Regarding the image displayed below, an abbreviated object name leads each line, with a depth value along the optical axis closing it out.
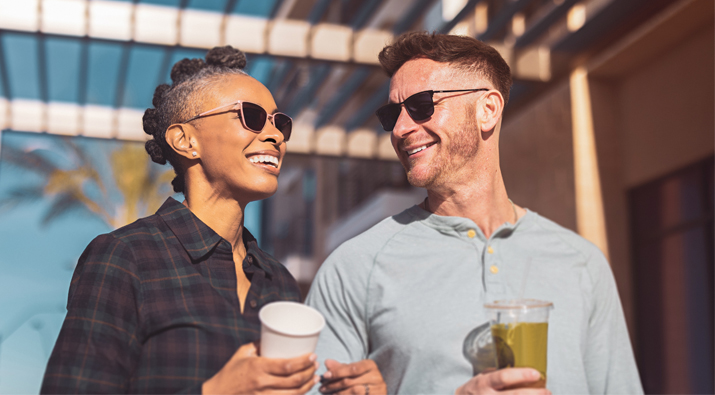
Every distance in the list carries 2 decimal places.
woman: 1.89
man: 2.34
